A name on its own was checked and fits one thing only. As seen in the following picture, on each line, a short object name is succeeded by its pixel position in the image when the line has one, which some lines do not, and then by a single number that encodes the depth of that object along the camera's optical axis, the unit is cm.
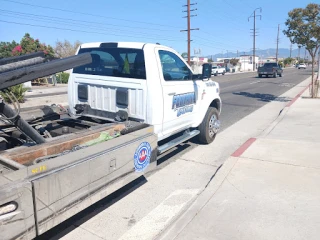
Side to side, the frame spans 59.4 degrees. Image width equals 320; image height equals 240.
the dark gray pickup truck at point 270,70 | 3477
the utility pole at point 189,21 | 3503
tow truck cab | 428
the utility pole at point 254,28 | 7494
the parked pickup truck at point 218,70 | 4944
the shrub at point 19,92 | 1385
